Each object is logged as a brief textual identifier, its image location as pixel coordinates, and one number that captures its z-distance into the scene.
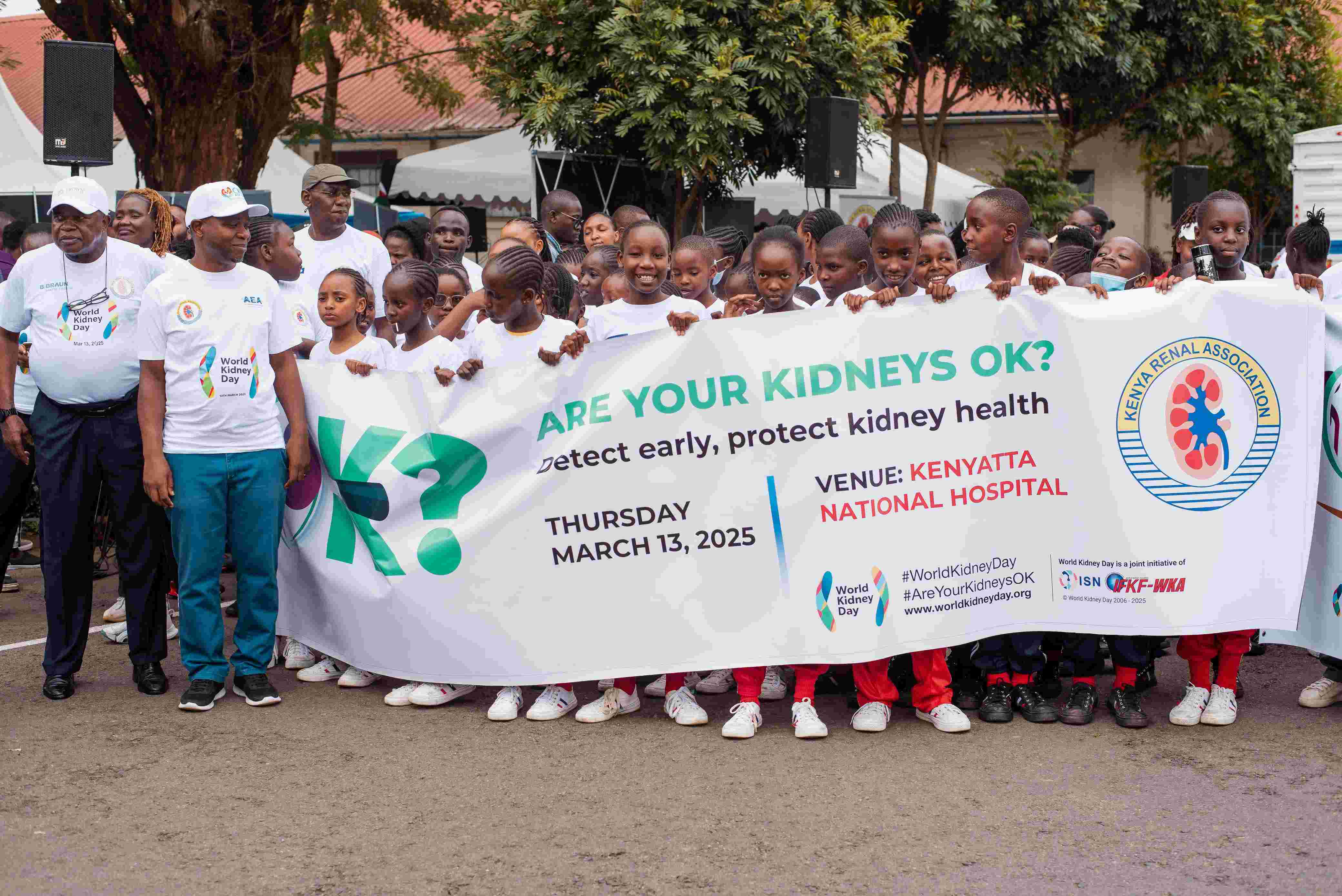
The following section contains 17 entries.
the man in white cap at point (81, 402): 6.09
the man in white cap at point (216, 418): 5.80
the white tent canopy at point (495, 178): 18.80
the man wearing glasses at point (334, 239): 7.54
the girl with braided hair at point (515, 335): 5.87
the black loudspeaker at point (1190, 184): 16.88
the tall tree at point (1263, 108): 24.47
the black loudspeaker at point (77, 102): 10.23
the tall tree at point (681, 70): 15.91
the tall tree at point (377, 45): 23.11
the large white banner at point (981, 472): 5.58
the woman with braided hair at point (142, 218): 7.62
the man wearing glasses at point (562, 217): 10.34
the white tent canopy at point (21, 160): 17.45
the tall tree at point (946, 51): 20.75
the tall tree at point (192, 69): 16.73
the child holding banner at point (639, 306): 5.94
